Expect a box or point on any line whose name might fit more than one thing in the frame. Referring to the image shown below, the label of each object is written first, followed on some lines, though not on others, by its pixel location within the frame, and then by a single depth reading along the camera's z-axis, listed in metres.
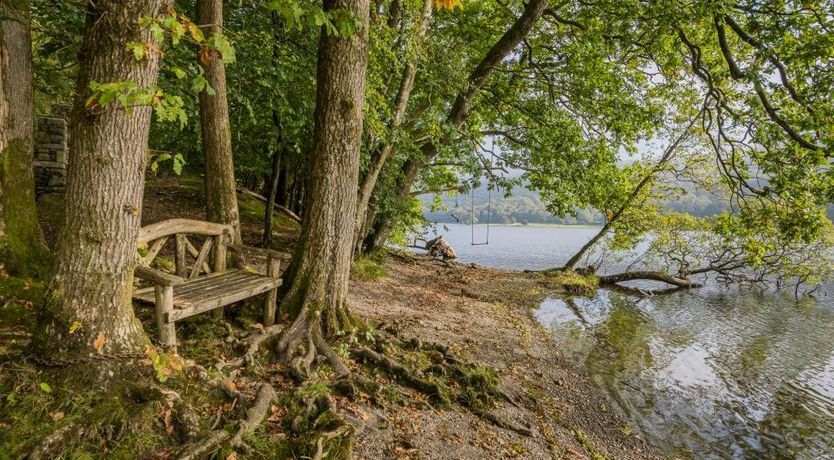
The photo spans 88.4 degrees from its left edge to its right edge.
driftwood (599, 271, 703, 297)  22.91
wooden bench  4.01
